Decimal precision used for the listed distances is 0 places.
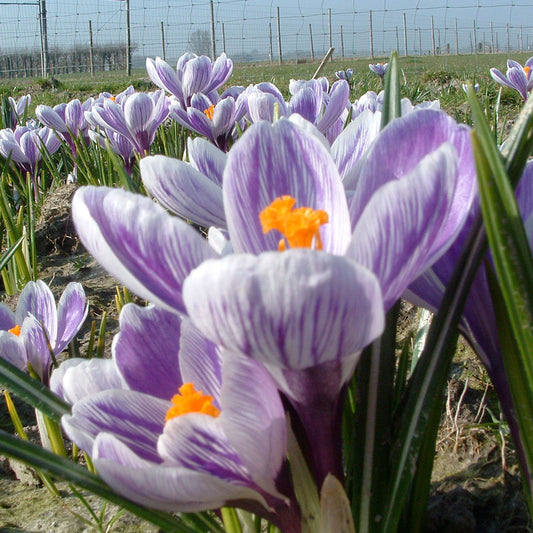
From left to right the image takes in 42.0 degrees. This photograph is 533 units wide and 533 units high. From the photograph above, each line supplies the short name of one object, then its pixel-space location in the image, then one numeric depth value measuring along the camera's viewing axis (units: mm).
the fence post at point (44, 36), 17062
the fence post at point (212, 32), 20328
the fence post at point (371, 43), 26822
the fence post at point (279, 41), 24688
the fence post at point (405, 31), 28781
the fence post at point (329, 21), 25195
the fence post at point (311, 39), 26156
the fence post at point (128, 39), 17603
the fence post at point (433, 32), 30266
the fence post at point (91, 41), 20078
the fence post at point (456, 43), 28391
